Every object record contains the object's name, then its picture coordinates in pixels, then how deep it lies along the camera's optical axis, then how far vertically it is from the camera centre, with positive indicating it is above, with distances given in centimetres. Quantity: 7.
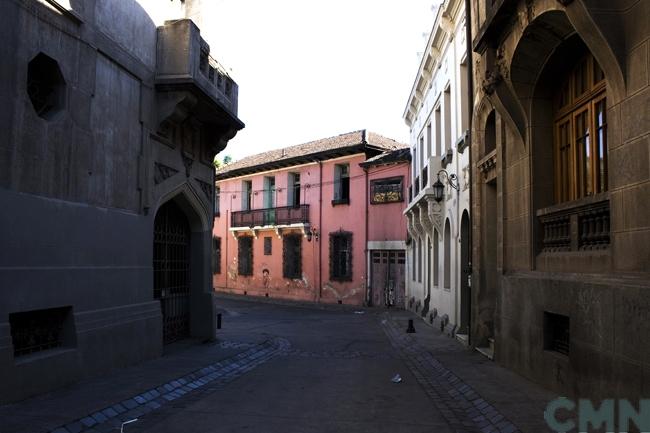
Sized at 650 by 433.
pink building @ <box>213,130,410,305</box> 2880 +182
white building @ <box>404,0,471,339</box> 1468 +231
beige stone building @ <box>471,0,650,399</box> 583 +85
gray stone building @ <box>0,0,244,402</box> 716 +120
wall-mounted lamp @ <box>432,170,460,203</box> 1684 +195
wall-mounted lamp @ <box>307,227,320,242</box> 3225 +118
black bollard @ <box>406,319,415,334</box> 1652 -202
